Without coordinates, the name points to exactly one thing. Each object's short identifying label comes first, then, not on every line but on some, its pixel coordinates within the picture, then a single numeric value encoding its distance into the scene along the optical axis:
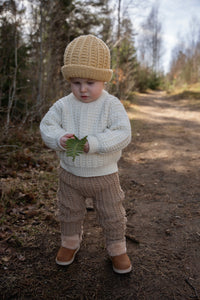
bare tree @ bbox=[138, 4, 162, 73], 36.81
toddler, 1.79
